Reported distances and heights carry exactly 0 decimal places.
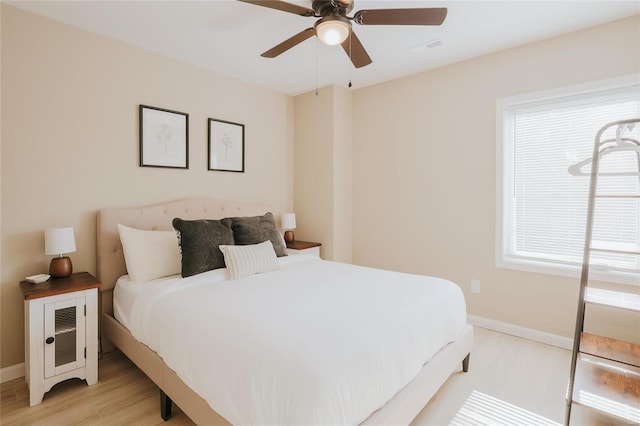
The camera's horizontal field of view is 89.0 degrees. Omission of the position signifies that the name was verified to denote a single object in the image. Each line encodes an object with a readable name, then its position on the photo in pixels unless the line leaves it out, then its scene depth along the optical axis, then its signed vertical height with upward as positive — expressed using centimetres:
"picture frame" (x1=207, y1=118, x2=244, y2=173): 349 +67
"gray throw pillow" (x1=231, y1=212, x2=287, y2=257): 289 -23
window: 256 +21
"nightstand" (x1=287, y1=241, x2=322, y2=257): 382 -48
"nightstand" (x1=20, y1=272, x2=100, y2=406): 206 -84
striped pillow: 249 -42
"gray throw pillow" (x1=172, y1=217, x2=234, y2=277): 248 -30
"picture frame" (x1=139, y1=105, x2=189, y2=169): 297 +65
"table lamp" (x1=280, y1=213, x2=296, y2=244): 400 -22
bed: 126 -65
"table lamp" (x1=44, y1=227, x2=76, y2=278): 226 -29
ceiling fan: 184 +112
